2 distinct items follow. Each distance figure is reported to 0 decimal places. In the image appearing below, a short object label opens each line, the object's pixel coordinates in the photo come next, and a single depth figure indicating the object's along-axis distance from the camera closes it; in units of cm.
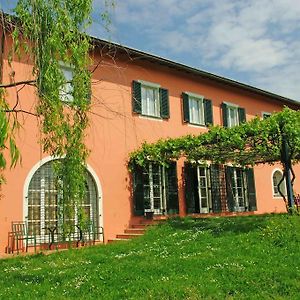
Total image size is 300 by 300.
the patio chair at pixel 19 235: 1084
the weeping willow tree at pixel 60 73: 599
